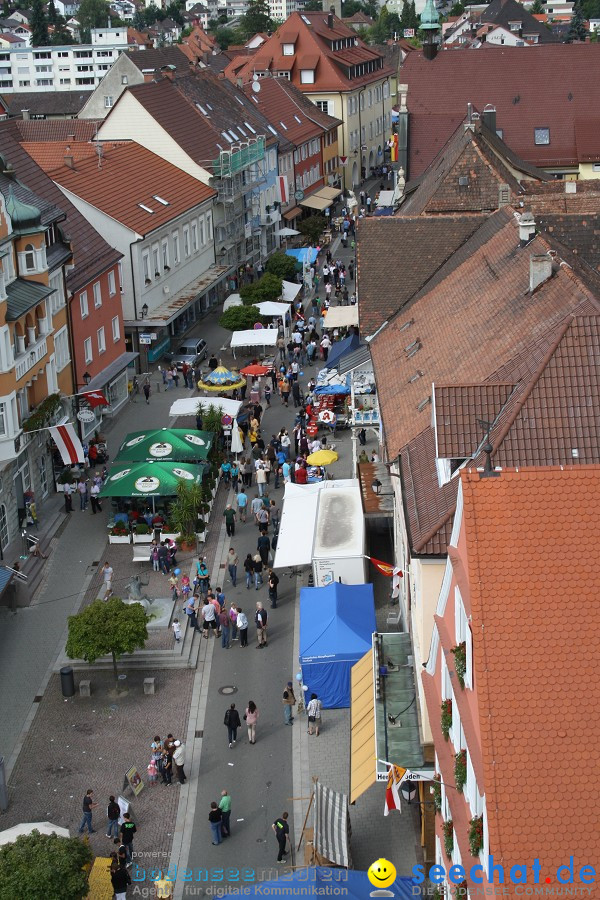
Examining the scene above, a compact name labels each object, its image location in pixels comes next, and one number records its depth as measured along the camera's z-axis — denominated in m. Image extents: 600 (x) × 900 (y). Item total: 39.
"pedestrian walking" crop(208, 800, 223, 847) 26.67
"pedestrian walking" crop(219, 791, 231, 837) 26.89
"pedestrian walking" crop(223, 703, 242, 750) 30.14
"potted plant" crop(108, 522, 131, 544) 41.62
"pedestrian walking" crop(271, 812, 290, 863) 26.02
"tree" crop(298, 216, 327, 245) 80.81
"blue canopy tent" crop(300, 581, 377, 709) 31.44
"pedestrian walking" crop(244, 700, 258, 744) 30.48
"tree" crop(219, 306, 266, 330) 61.91
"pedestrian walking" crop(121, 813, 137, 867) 26.44
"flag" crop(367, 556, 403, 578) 33.66
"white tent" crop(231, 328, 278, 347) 59.22
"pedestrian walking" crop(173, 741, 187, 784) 28.81
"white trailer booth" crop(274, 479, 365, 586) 35.72
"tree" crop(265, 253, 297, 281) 71.12
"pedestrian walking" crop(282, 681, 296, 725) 31.16
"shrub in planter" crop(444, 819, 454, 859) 20.28
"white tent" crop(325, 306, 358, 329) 56.92
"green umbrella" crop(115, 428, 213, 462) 43.94
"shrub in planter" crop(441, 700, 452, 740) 20.77
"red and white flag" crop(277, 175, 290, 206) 84.62
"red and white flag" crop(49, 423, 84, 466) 44.09
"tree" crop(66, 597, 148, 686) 31.70
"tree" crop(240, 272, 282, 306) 65.12
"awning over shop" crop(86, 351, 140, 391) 51.28
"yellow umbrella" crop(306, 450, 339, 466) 44.56
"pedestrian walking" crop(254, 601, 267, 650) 34.91
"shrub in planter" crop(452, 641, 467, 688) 18.56
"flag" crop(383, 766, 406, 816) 25.11
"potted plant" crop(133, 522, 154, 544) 41.17
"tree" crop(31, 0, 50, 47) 197.25
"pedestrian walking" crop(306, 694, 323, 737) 30.77
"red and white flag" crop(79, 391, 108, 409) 49.03
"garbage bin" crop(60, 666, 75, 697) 32.50
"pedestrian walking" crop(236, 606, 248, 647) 34.97
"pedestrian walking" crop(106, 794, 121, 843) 26.97
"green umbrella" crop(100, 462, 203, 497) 41.56
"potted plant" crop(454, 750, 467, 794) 18.94
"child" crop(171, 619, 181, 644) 34.56
